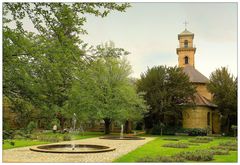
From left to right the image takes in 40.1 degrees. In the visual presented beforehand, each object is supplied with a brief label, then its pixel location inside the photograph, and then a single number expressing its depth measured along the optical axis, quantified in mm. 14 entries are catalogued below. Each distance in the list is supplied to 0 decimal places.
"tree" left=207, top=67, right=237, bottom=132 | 38250
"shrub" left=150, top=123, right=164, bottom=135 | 38625
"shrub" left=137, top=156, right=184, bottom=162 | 12208
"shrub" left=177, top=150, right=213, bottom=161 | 12897
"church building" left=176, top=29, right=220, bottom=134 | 40562
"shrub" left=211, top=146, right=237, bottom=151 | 17938
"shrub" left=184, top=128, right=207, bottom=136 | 37219
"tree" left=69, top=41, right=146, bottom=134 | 33125
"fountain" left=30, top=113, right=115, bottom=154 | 17638
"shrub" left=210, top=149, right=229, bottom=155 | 15305
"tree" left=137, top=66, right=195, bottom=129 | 37156
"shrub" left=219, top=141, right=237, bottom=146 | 21195
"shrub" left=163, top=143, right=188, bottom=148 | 19378
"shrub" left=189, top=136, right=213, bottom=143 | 25541
